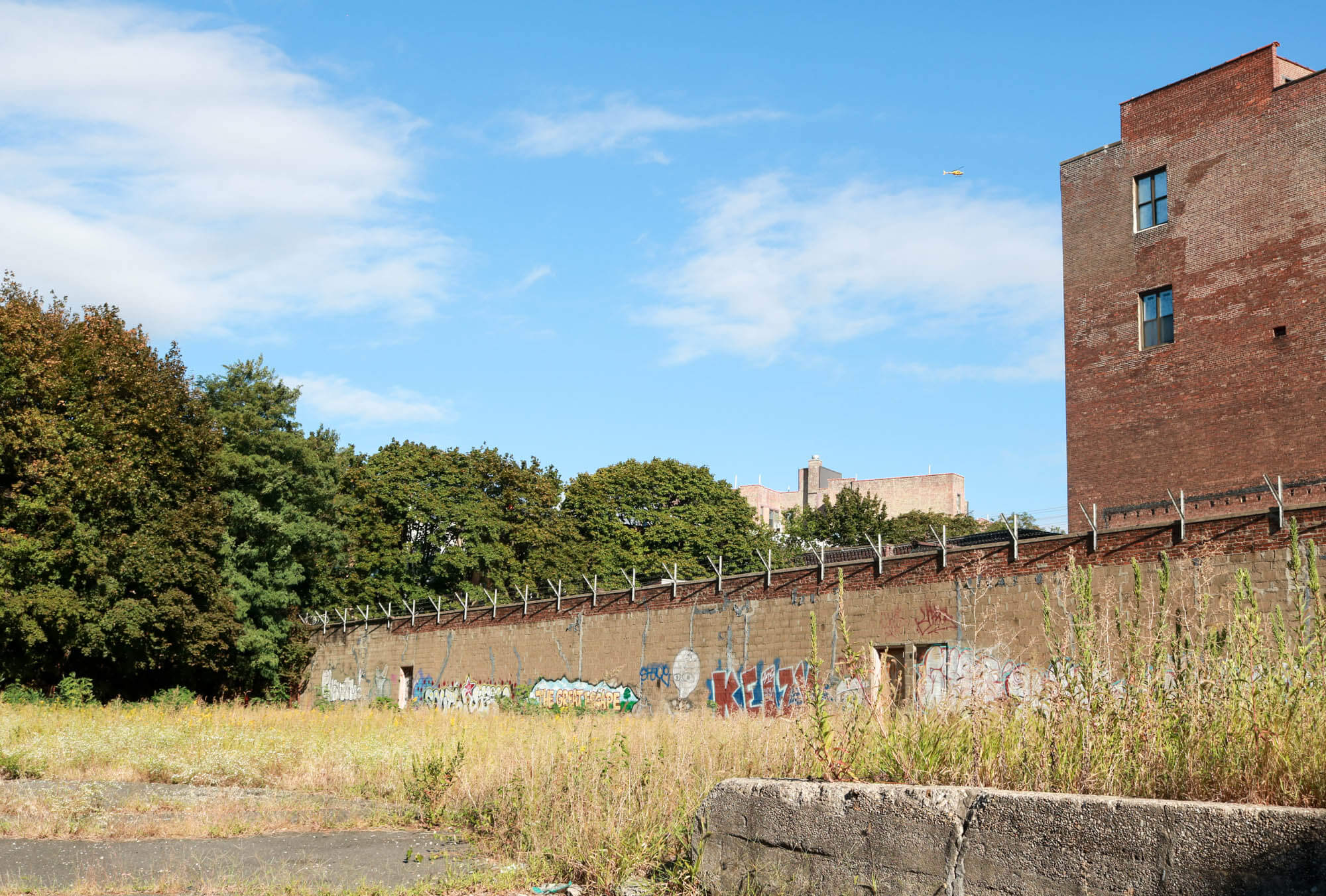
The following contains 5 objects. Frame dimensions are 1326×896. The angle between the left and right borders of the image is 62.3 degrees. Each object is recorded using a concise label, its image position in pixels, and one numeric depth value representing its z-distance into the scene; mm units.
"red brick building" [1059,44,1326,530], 25156
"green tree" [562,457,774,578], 55688
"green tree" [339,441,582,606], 46875
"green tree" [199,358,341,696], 33812
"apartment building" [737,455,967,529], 84062
